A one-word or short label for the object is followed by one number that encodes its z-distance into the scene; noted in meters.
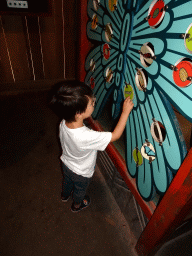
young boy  0.89
